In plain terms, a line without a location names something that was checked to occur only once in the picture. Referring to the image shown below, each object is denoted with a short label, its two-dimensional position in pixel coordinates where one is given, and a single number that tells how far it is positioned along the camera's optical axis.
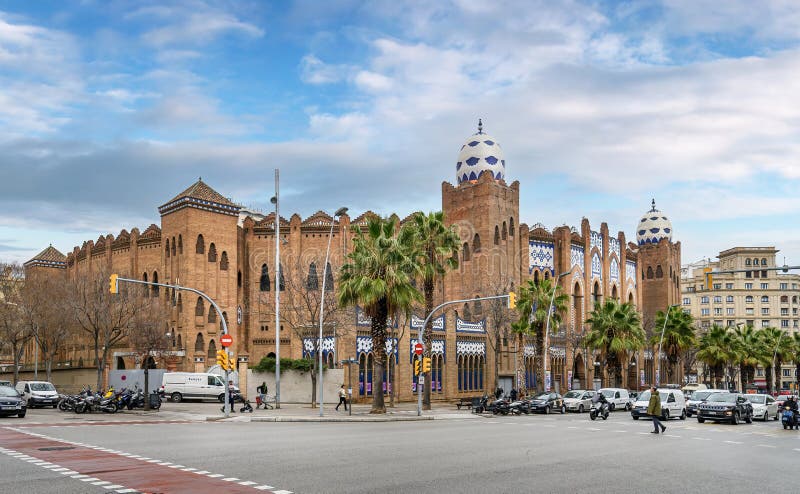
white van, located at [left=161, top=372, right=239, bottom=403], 48.53
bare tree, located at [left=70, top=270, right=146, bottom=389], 47.22
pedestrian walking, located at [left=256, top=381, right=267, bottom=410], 39.56
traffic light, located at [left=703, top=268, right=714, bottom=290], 29.19
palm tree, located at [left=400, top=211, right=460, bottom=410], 41.50
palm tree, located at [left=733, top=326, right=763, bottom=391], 79.62
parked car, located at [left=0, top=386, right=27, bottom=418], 31.12
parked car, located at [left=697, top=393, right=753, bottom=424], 33.84
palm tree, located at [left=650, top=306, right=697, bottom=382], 65.94
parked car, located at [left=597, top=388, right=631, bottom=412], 45.97
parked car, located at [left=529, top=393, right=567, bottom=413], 42.47
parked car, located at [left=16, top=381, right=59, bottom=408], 42.19
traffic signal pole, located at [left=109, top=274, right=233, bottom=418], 31.20
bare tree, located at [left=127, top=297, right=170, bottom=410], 49.06
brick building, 53.75
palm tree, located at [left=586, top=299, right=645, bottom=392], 55.72
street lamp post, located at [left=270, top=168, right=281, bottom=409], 38.81
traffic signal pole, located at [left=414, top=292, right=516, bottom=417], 36.16
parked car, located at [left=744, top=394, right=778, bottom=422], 37.44
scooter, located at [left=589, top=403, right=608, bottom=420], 36.34
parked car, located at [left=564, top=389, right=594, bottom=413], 44.75
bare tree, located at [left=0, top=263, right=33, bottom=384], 53.97
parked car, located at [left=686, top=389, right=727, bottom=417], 41.28
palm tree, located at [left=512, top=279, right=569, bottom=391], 48.94
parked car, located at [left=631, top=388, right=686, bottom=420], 36.28
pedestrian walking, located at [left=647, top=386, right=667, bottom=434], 25.36
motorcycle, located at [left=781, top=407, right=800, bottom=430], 30.73
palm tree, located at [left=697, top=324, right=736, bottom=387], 74.06
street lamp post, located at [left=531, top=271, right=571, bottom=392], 46.42
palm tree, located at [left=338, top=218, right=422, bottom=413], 36.66
